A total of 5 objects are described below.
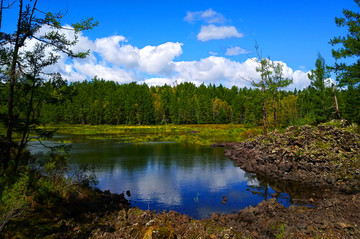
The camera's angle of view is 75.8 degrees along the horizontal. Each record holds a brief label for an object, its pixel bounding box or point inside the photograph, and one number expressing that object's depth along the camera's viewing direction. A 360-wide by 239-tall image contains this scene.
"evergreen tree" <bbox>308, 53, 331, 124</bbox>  44.38
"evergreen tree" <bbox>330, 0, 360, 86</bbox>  17.69
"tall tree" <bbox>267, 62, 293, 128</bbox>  36.72
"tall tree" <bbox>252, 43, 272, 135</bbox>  36.91
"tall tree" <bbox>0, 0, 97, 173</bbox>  10.38
